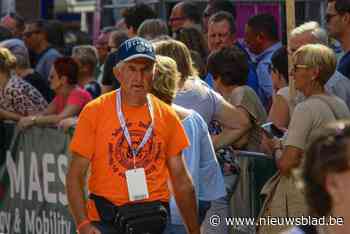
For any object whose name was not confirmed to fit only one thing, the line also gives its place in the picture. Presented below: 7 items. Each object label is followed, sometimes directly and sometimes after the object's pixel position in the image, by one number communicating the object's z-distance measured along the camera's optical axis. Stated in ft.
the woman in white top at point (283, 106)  50.84
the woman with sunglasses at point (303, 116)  45.42
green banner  65.04
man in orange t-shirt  43.29
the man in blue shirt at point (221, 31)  65.28
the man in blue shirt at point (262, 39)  65.63
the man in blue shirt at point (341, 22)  57.34
